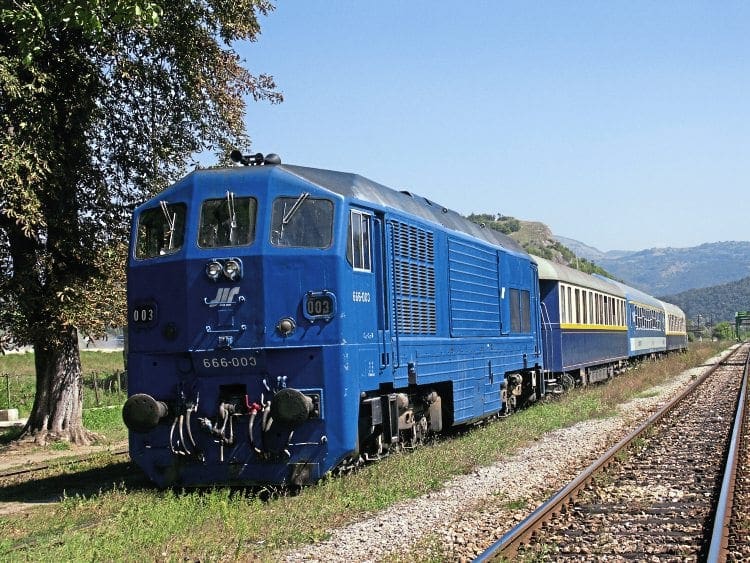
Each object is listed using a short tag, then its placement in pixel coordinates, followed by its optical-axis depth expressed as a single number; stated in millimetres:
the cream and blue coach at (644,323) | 37412
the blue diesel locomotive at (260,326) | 9898
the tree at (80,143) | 15016
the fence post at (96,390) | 25112
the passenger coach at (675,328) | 54625
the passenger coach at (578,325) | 23062
